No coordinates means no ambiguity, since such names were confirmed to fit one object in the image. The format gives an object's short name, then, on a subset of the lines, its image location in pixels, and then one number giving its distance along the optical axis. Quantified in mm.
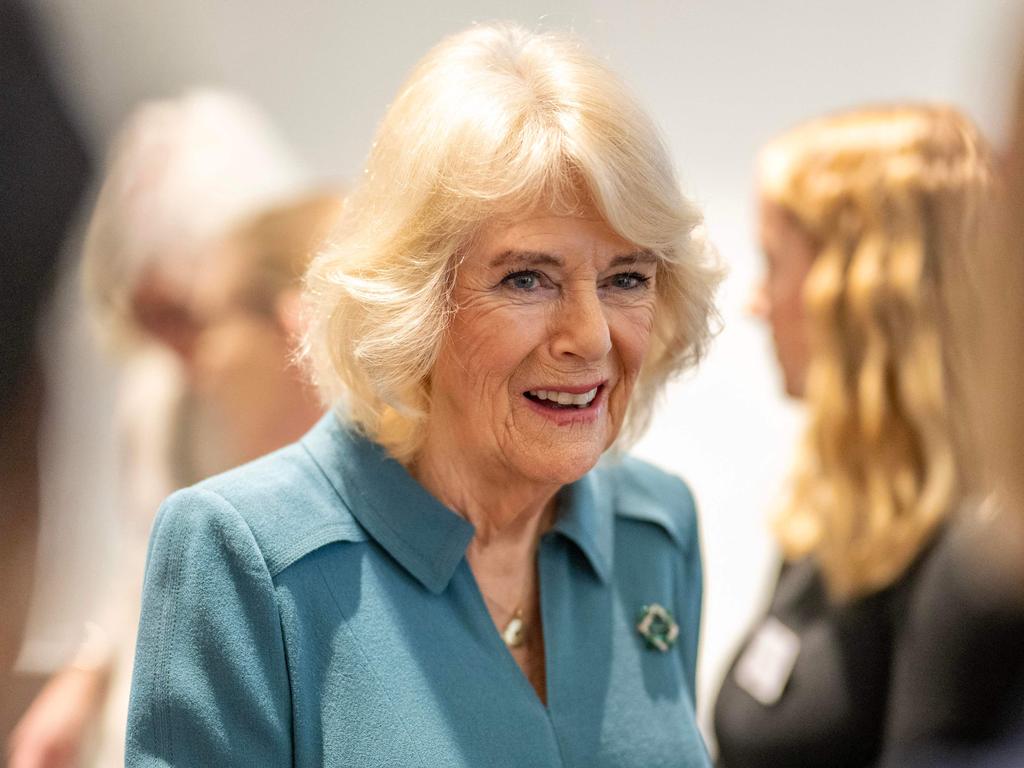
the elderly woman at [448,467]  1464
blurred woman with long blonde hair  2270
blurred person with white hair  3131
